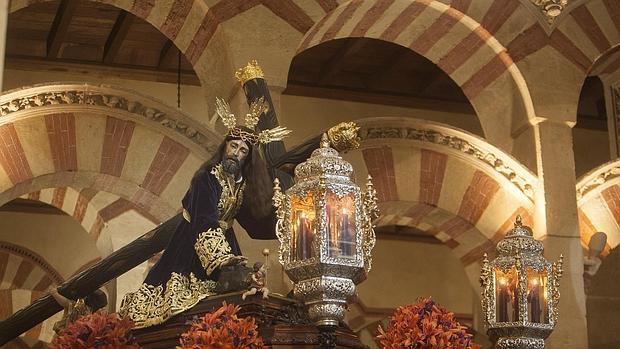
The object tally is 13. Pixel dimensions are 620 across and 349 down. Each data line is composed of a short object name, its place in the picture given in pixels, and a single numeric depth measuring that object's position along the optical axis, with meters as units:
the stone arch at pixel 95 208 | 8.76
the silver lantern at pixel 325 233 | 4.50
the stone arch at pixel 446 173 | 8.01
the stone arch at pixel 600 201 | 8.23
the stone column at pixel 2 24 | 4.65
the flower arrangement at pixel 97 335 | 4.66
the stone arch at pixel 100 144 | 6.96
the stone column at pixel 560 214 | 7.68
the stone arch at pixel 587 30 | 8.24
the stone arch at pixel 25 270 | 10.69
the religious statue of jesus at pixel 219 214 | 5.00
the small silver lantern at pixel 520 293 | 6.23
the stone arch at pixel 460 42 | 7.88
